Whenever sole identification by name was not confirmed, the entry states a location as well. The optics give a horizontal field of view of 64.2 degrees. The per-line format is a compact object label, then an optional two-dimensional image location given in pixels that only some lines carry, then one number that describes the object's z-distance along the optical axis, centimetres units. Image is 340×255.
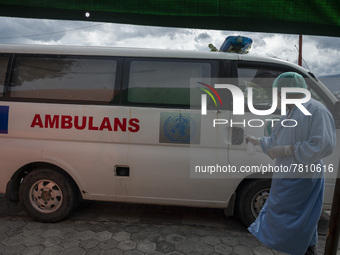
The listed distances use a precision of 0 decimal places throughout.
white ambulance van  336
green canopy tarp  113
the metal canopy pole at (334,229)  149
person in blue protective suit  202
